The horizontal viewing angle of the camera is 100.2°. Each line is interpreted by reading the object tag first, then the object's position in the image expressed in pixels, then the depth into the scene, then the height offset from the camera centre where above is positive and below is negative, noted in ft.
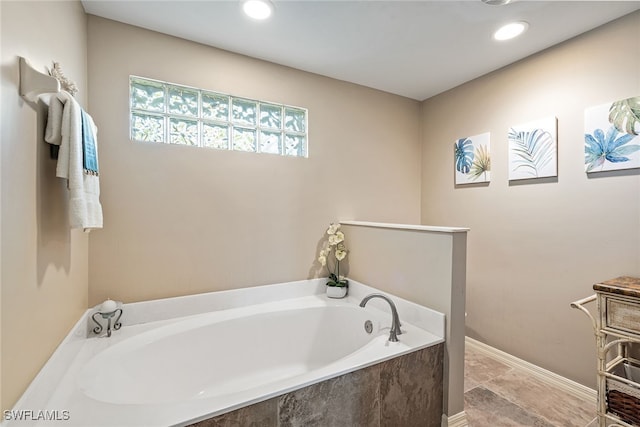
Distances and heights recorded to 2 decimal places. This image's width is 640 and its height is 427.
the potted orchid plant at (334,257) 7.62 -1.41
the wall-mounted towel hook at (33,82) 3.08 +1.48
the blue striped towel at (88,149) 3.94 +0.90
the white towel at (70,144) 3.66 +0.88
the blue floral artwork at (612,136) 5.21 +1.57
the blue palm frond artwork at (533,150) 6.41 +1.57
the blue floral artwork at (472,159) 7.87 +1.60
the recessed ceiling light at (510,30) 5.77 +4.05
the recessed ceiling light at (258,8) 5.20 +4.02
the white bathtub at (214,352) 3.34 -2.54
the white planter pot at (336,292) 7.57 -2.31
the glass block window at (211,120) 6.20 +2.29
